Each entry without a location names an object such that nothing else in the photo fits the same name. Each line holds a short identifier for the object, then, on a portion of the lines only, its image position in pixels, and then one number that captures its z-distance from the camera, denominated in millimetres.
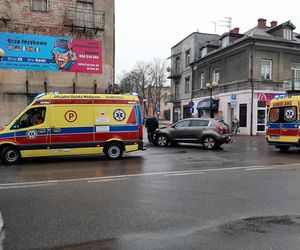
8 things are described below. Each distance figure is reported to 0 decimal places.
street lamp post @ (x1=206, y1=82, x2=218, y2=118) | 29753
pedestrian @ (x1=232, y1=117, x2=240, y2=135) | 31109
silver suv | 17812
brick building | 21719
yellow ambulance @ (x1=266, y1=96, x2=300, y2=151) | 16016
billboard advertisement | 21453
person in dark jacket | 20516
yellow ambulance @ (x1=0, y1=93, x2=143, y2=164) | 12547
